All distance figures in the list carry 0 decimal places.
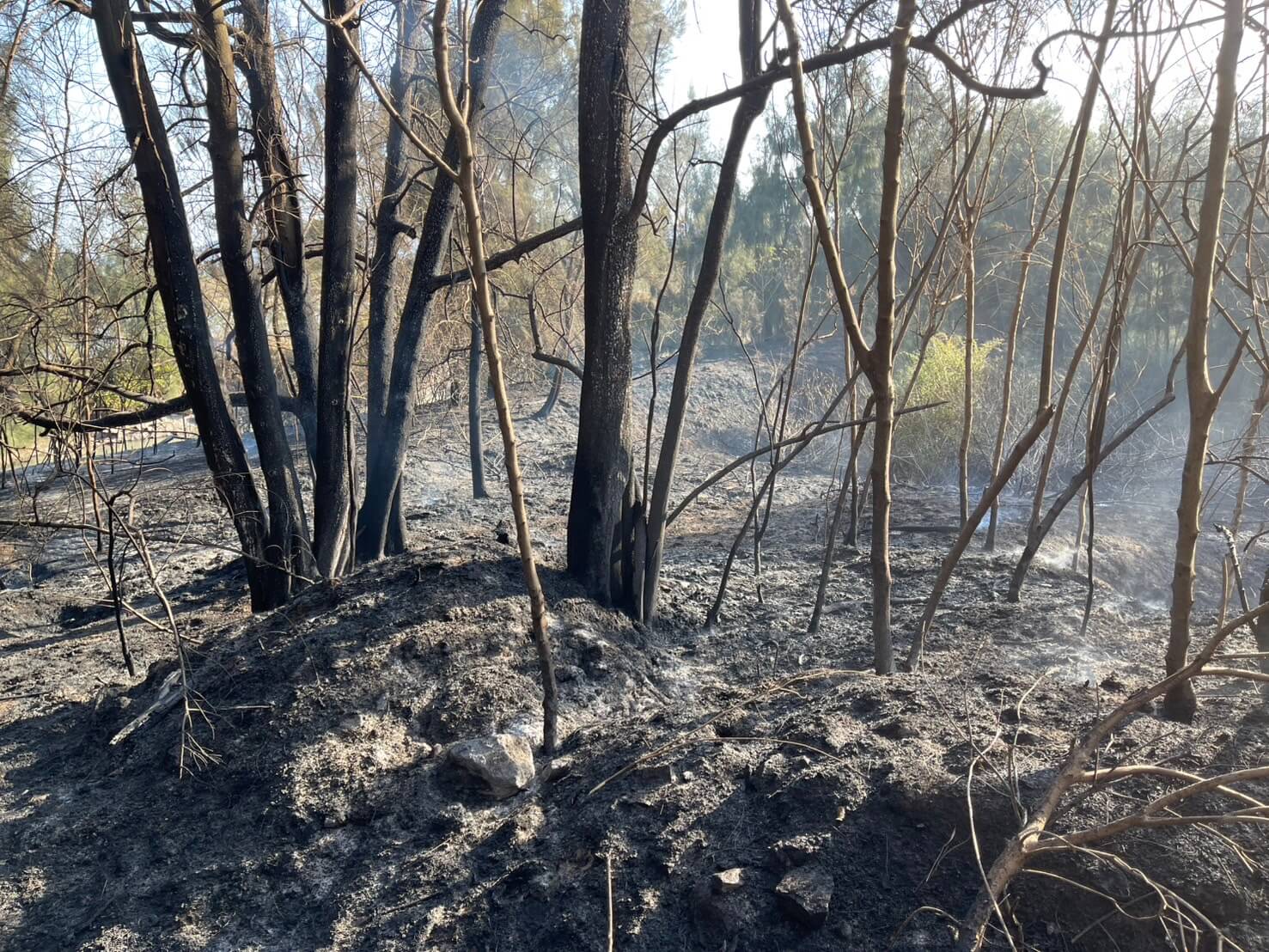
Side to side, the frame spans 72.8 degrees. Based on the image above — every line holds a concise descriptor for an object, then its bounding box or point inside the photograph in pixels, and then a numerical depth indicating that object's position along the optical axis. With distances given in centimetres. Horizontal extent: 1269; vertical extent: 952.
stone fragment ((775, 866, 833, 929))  198
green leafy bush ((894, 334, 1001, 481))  1070
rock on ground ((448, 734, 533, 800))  289
